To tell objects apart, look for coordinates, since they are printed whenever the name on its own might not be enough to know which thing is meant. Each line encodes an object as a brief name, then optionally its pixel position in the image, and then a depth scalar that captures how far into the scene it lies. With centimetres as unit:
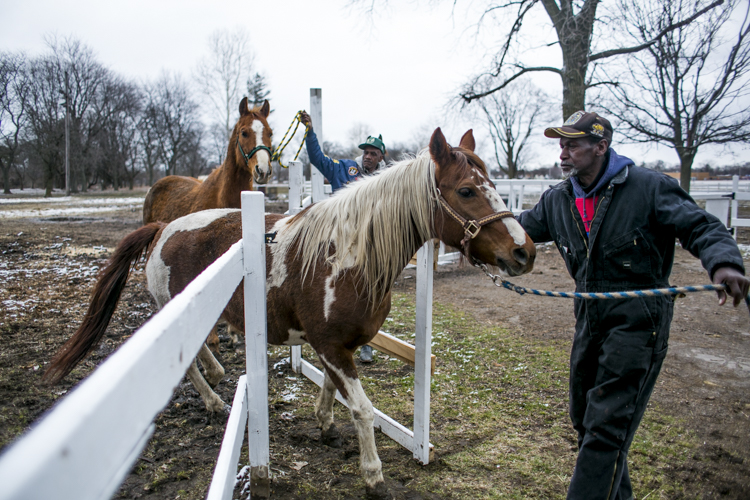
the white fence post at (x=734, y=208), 835
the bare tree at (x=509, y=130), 3663
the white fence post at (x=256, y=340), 198
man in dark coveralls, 195
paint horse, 225
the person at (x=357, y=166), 403
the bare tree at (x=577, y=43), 922
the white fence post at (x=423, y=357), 271
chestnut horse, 451
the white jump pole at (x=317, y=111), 373
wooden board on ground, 295
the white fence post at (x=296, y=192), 392
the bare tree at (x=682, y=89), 987
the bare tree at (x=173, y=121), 4434
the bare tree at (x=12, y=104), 2875
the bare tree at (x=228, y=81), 2803
